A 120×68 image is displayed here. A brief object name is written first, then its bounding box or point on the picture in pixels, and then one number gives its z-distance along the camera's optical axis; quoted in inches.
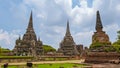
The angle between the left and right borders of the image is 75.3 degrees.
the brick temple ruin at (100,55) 464.8
